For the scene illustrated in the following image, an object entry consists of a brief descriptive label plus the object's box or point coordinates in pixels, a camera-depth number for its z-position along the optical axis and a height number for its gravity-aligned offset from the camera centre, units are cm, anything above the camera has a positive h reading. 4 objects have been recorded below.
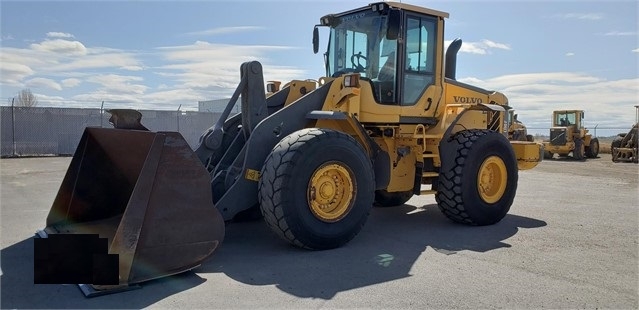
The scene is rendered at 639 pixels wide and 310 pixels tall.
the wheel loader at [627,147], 2423 -24
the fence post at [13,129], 2109 +6
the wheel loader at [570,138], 2623 +15
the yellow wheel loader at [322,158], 464 -26
